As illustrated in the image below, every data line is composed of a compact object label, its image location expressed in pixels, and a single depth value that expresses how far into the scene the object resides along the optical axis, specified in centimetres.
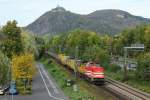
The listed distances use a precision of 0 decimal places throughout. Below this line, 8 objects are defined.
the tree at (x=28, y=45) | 8698
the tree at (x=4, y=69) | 5878
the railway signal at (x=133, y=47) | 6722
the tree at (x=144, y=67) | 6451
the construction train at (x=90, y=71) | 6475
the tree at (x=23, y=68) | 5605
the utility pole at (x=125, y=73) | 7062
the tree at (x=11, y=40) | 7500
